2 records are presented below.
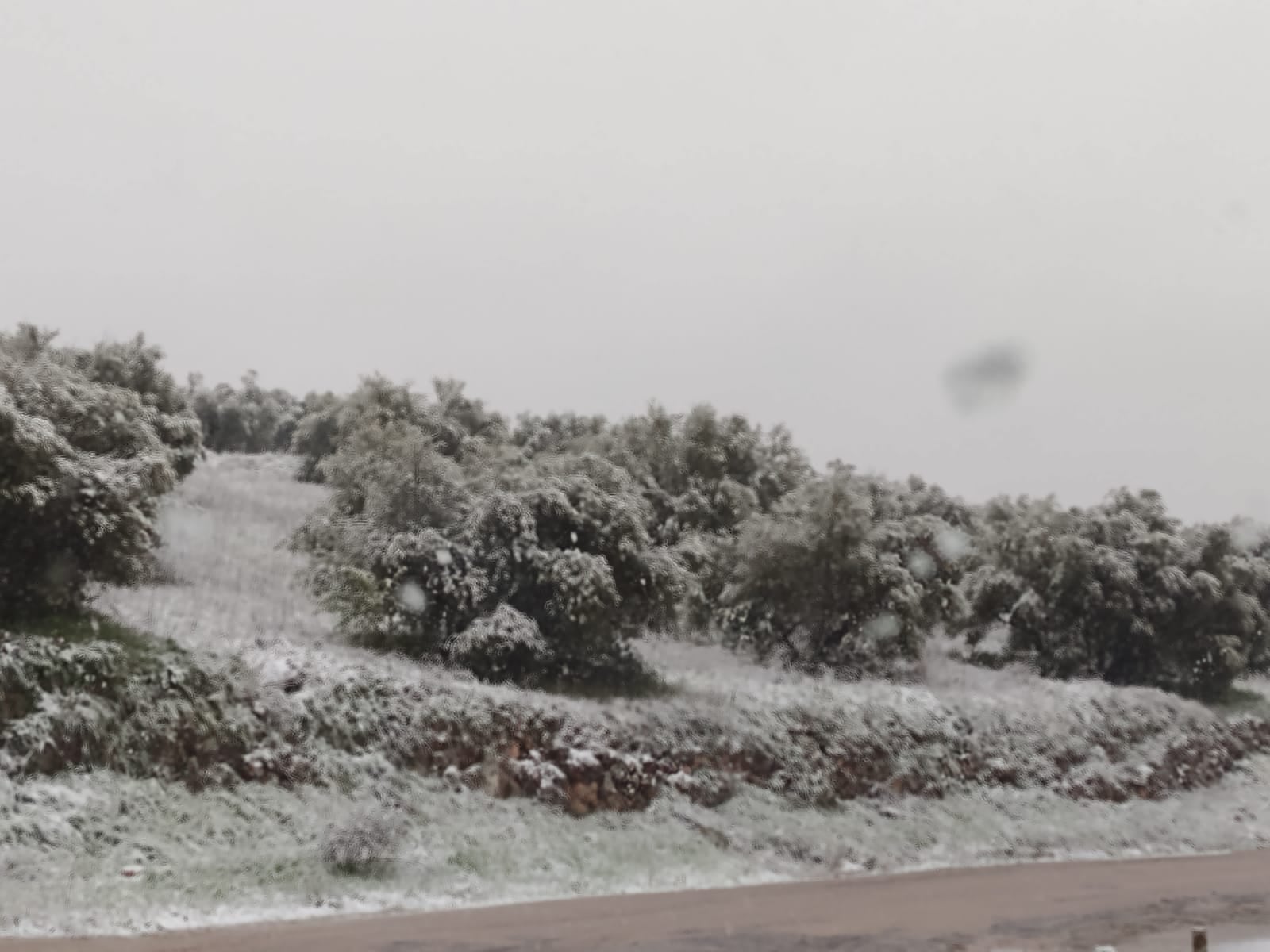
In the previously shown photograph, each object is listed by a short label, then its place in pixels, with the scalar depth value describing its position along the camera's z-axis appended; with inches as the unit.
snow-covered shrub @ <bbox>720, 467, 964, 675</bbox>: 1109.1
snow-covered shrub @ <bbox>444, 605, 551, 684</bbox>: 760.3
